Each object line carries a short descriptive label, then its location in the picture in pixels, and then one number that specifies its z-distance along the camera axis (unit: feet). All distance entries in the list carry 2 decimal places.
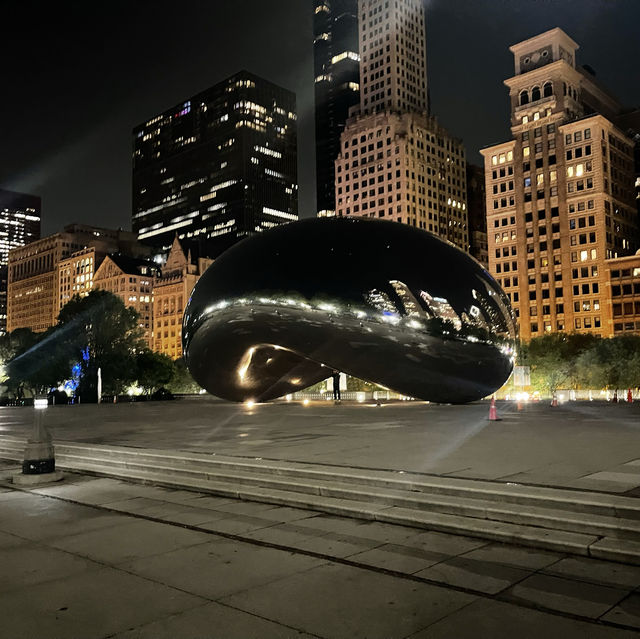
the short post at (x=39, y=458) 36.99
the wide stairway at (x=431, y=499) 21.22
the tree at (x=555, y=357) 205.57
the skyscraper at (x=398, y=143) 508.53
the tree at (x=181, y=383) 283.79
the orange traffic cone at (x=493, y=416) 62.08
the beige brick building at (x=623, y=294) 374.84
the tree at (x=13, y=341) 290.35
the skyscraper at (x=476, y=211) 604.49
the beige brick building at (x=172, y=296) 529.86
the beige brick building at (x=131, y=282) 546.67
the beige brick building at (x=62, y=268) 588.91
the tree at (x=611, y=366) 183.73
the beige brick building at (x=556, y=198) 398.42
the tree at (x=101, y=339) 212.84
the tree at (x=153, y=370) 245.86
